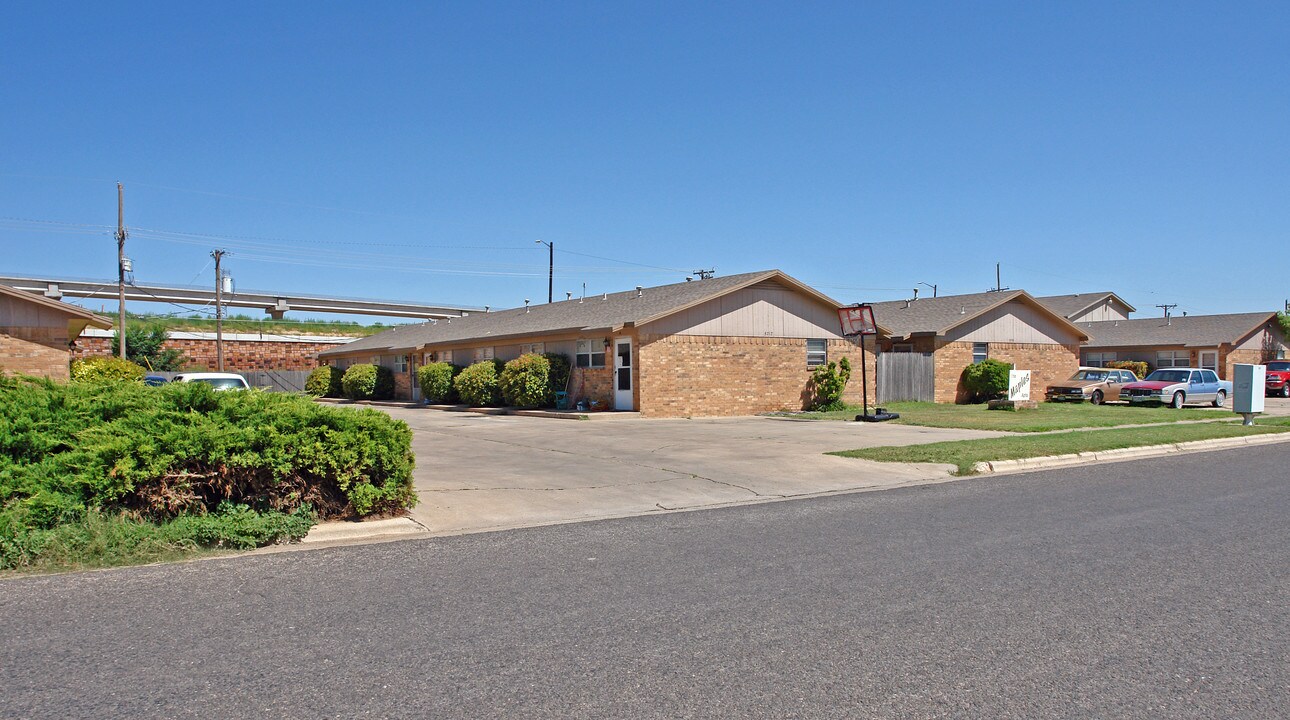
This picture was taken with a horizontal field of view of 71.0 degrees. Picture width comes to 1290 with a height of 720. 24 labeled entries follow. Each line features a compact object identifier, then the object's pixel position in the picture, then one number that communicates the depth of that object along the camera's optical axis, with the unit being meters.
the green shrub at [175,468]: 7.53
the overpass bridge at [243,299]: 60.86
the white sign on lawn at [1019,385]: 29.04
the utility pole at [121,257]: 35.19
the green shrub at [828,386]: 29.02
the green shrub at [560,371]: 28.38
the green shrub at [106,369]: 25.03
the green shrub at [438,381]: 33.84
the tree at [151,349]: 48.91
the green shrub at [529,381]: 27.95
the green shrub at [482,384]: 30.33
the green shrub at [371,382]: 40.44
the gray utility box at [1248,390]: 22.16
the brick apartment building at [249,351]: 53.91
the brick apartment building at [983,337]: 33.44
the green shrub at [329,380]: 44.53
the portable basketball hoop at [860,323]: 24.53
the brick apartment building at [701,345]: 26.31
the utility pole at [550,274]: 59.52
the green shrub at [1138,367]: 45.56
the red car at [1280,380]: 42.12
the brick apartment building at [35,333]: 20.45
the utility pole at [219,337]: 46.50
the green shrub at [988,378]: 33.19
